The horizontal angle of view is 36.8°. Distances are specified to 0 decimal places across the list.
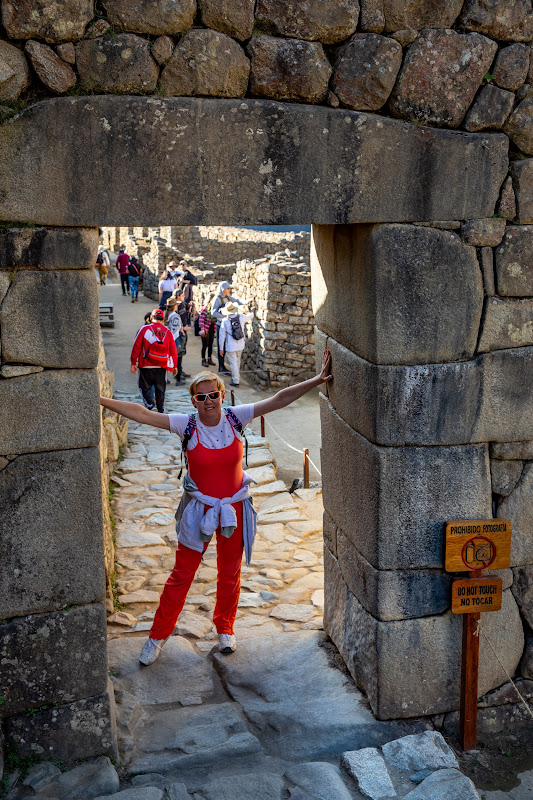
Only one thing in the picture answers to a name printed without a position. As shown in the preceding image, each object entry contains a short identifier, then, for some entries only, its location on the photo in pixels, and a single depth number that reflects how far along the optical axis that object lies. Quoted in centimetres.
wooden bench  1752
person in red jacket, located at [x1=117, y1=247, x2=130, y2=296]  2177
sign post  388
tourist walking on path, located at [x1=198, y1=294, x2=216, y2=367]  1422
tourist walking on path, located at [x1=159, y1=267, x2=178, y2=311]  1647
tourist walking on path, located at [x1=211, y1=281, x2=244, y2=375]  1381
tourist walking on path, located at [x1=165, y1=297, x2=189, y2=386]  1206
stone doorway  324
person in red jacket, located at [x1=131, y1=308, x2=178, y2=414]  988
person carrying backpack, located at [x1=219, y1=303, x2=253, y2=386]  1298
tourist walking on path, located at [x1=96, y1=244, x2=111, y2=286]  2426
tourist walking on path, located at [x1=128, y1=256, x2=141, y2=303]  2109
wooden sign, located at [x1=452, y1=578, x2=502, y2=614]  389
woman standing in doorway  436
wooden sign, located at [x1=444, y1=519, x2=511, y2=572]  387
